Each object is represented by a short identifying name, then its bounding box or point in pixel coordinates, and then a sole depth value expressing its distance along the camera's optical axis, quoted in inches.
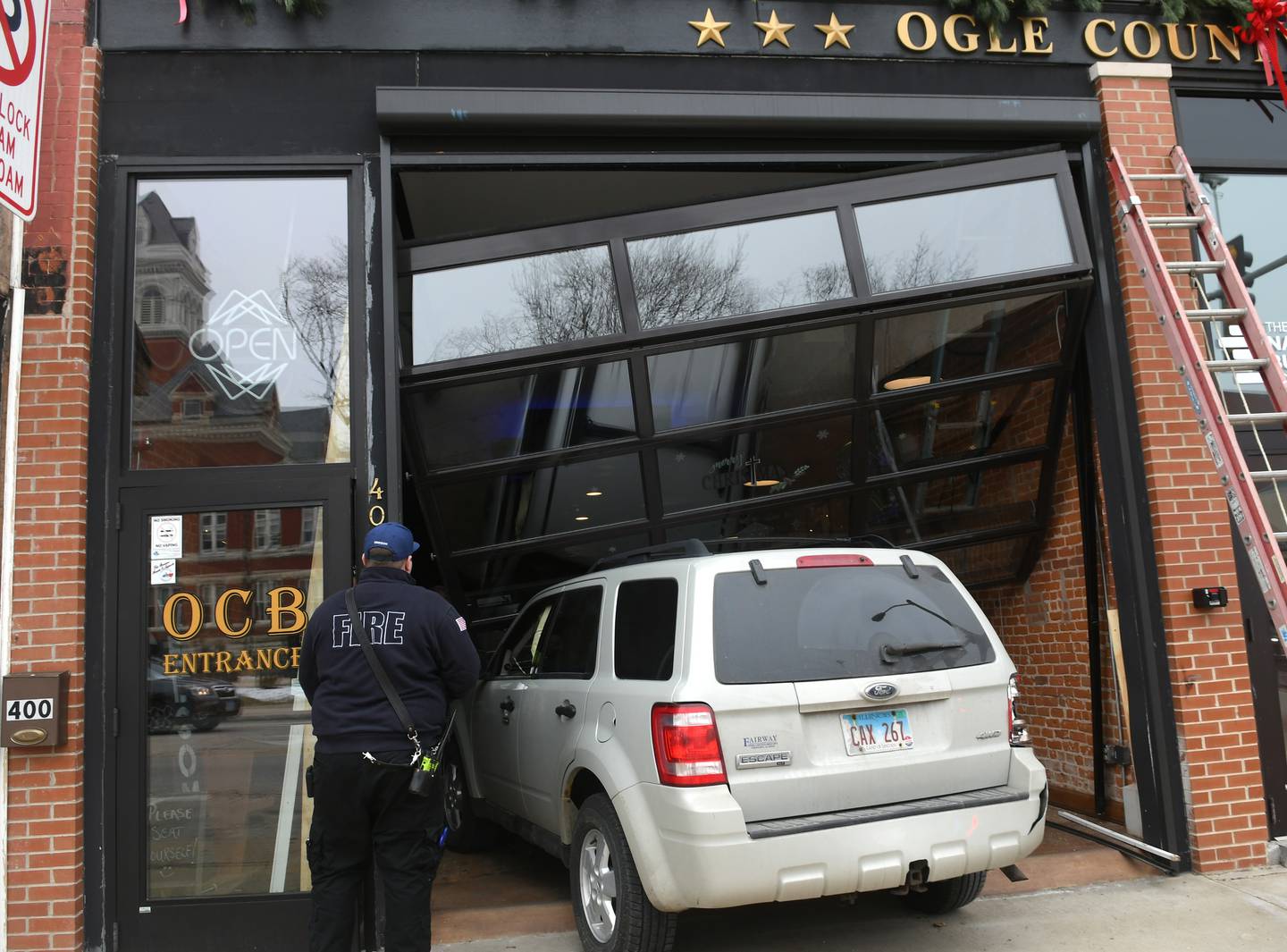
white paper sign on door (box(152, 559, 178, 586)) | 208.7
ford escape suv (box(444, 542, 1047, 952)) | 155.3
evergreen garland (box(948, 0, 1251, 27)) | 252.2
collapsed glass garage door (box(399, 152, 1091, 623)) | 247.1
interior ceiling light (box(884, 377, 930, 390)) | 263.7
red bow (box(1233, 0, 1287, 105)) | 259.0
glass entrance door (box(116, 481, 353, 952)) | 199.8
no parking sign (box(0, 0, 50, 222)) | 184.2
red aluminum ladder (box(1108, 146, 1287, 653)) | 193.8
